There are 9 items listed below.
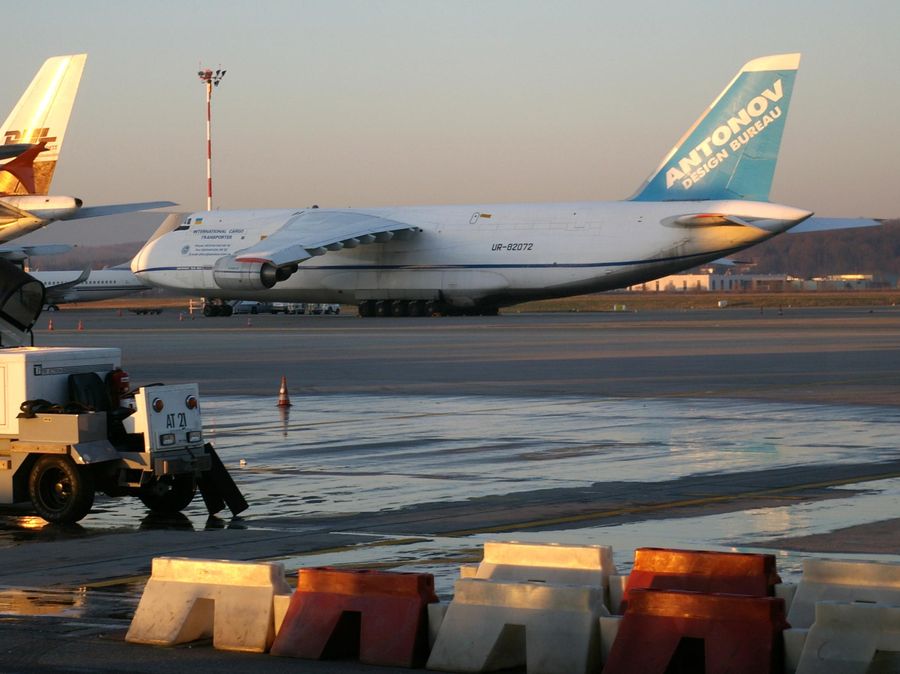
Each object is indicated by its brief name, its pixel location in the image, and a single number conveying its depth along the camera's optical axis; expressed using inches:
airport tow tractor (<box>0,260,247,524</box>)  1018.7
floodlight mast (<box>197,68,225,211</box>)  6107.3
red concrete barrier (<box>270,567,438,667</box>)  636.7
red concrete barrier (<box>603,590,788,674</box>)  580.7
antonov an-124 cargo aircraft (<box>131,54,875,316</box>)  4857.3
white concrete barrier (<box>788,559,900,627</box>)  629.6
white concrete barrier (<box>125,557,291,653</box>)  662.5
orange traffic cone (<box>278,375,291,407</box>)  1958.7
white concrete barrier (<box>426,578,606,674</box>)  608.1
